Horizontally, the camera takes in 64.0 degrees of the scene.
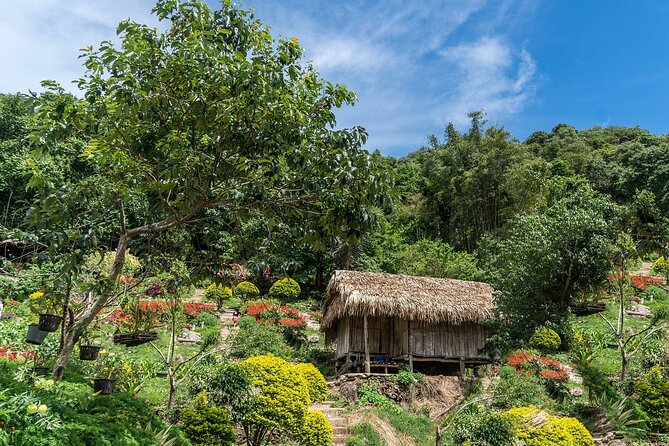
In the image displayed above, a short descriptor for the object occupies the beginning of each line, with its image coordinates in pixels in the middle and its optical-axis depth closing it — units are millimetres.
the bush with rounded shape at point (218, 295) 22969
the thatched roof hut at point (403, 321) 17109
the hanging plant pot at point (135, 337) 7742
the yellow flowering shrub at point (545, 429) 9031
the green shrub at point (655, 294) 25802
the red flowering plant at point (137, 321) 7102
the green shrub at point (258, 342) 16091
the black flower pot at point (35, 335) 5348
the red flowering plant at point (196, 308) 20609
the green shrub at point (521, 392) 13086
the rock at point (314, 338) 21095
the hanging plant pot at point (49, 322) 5242
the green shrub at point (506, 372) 15428
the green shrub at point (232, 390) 9094
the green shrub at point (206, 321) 20219
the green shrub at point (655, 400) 12211
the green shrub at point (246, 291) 25281
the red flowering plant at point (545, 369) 14281
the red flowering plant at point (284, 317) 19623
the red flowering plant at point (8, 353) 10905
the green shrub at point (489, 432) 8703
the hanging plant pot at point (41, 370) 6163
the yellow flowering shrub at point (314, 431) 9797
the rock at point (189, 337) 17719
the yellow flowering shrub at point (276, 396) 9266
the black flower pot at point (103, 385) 6510
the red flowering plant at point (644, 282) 26647
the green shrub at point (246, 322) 19606
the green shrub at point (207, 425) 8867
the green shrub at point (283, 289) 26594
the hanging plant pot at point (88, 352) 6184
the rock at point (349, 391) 14781
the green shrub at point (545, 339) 16906
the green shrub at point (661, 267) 27480
